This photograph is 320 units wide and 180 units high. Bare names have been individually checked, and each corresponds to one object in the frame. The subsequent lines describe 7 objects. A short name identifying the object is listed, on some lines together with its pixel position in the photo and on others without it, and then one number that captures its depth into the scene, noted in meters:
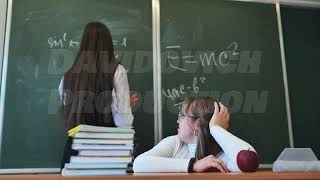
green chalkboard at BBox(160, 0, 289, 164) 2.48
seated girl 1.09
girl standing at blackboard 1.80
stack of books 0.79
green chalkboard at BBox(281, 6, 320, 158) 2.64
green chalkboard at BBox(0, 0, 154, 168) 2.22
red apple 0.95
